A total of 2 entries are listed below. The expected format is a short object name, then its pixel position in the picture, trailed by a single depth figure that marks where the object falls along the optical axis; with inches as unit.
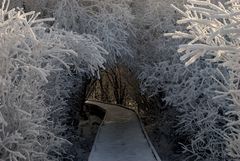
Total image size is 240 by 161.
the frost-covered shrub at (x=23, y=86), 261.7
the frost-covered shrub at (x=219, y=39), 149.4
